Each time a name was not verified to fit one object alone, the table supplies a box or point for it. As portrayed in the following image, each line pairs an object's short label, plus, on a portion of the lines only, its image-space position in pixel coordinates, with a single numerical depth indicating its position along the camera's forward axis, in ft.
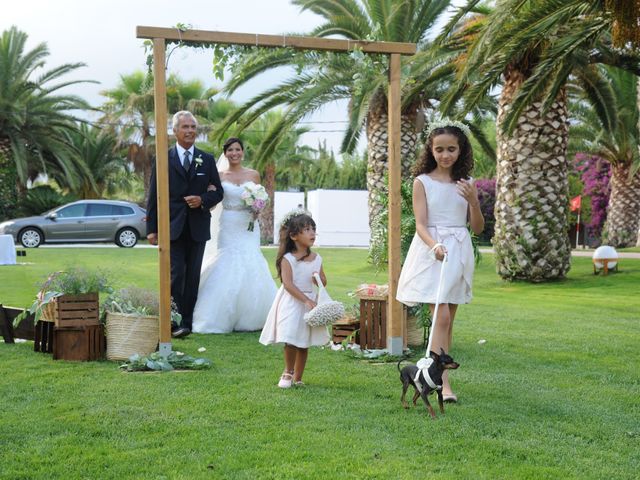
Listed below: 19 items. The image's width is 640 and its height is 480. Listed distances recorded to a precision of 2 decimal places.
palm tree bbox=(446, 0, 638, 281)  46.14
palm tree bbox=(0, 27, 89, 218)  98.37
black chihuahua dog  16.61
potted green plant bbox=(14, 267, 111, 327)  23.84
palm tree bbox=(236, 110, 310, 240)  117.39
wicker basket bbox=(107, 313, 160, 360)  23.73
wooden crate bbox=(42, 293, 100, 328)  23.77
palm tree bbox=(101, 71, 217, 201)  116.06
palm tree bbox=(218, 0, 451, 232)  55.88
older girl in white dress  18.56
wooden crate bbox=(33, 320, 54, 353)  25.14
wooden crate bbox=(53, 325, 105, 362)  23.73
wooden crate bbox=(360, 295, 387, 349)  25.23
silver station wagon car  91.15
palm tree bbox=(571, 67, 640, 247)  85.26
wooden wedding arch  22.38
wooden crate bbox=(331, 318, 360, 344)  26.30
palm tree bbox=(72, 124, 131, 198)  124.88
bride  30.45
